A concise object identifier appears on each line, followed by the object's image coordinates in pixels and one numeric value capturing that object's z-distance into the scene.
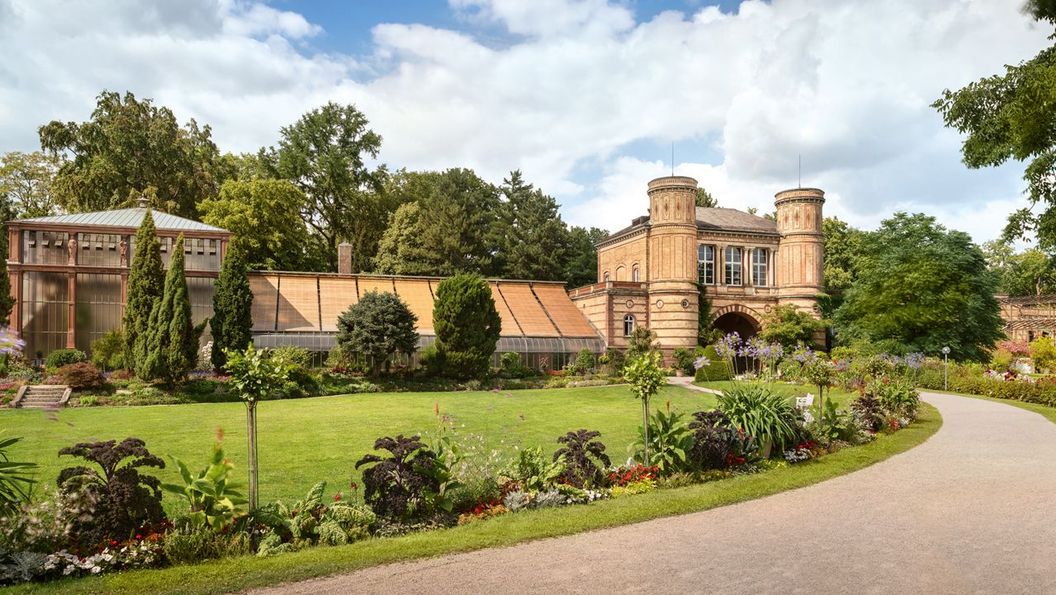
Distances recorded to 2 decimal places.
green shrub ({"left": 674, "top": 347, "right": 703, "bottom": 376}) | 35.17
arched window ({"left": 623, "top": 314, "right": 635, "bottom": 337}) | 37.31
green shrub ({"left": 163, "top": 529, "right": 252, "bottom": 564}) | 7.02
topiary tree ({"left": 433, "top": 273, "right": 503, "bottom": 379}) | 28.92
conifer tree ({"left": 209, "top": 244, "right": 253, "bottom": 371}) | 26.86
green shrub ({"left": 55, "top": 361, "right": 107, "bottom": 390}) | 22.88
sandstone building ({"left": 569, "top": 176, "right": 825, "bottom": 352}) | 37.03
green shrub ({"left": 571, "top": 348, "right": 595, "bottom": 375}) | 33.55
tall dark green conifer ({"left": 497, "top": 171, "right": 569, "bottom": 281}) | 50.31
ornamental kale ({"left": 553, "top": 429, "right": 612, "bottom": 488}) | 10.13
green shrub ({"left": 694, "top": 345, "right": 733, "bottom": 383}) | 31.82
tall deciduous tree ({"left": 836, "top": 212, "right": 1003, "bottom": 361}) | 34.03
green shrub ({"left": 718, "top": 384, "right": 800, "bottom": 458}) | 12.28
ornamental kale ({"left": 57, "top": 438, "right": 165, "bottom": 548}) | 7.00
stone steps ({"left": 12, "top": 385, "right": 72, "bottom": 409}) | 21.62
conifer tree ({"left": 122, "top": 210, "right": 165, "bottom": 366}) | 24.88
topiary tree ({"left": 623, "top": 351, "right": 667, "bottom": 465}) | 11.30
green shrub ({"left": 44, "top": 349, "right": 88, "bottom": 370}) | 25.56
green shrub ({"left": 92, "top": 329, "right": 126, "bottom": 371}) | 25.92
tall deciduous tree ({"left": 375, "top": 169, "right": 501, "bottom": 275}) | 45.69
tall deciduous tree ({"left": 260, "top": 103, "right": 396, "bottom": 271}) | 47.53
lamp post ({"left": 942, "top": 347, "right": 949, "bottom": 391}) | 28.61
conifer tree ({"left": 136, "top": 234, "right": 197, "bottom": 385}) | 23.73
